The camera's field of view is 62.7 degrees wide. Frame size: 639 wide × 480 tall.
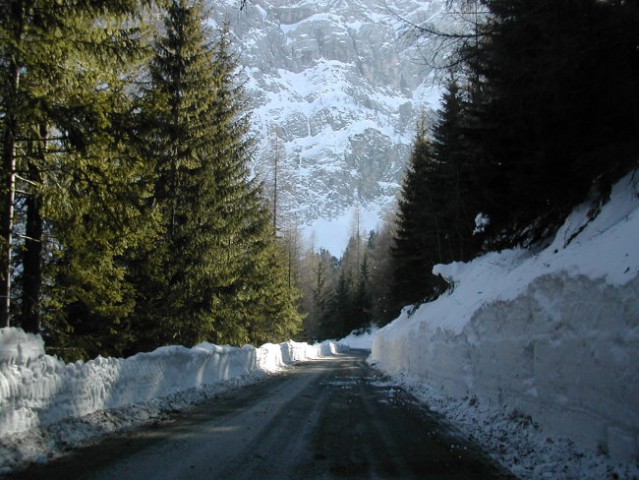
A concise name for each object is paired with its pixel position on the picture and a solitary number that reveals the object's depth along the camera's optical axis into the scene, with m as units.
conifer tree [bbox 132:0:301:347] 16.83
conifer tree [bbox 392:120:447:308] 26.33
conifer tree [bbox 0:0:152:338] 7.72
